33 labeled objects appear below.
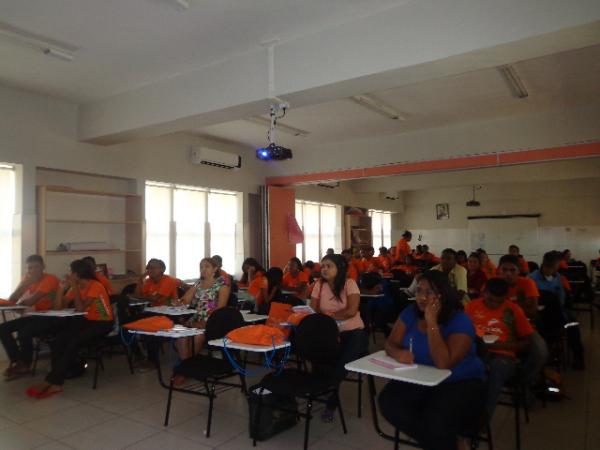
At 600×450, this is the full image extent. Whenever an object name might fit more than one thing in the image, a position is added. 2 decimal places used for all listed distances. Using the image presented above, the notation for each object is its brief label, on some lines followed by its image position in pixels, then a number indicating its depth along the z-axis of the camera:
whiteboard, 13.07
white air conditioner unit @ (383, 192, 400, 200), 14.46
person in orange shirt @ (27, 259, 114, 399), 4.14
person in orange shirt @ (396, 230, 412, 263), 10.55
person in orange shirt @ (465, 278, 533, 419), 3.12
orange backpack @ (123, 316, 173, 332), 3.46
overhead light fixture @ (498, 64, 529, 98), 4.88
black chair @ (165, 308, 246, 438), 3.27
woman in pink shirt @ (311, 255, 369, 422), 3.43
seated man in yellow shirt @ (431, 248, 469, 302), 5.36
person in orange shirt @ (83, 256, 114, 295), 4.96
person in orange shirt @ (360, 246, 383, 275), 8.38
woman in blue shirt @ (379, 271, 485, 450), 2.27
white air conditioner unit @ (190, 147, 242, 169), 7.54
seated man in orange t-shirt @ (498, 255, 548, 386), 3.96
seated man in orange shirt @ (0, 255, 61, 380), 4.68
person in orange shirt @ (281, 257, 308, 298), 6.32
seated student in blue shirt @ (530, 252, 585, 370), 4.68
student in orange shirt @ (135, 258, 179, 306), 5.28
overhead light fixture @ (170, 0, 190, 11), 3.40
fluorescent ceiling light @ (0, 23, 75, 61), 3.88
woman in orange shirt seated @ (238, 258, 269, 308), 5.54
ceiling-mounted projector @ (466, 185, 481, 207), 12.80
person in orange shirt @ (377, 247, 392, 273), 9.32
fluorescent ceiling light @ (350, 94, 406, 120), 5.82
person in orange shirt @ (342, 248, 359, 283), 6.75
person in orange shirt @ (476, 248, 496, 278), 6.64
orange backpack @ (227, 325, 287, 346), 3.00
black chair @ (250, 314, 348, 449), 2.89
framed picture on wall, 14.76
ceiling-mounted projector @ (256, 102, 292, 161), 4.36
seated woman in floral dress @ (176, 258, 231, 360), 4.21
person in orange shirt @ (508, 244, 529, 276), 8.24
